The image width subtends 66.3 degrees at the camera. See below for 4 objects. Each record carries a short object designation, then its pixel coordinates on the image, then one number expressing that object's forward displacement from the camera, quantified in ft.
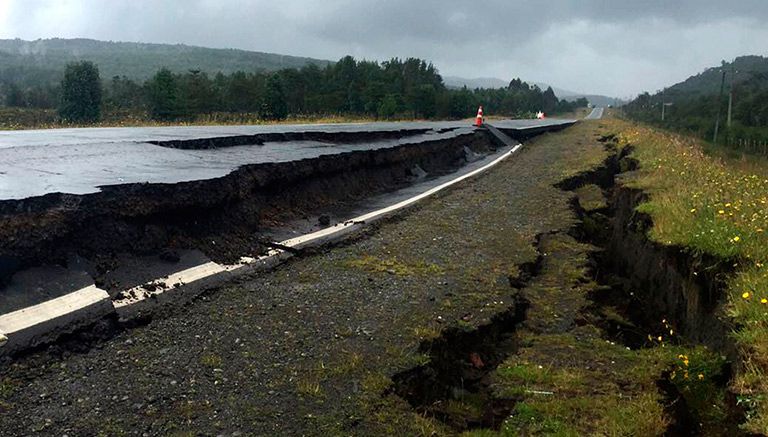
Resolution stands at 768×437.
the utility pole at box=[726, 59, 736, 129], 149.03
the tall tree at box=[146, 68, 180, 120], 120.57
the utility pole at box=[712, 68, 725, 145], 153.54
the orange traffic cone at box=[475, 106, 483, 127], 90.33
